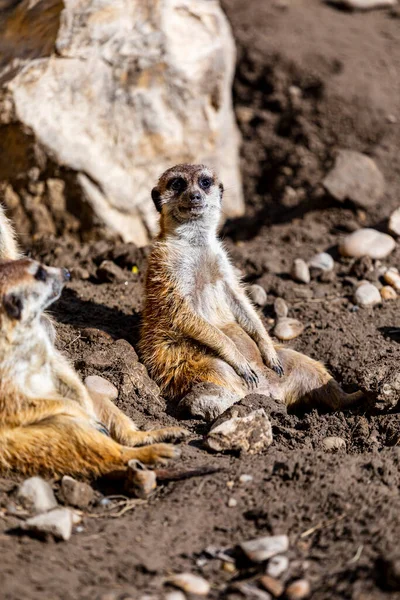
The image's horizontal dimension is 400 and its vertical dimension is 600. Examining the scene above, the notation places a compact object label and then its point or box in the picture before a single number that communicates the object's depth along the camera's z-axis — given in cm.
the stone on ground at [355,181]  696
